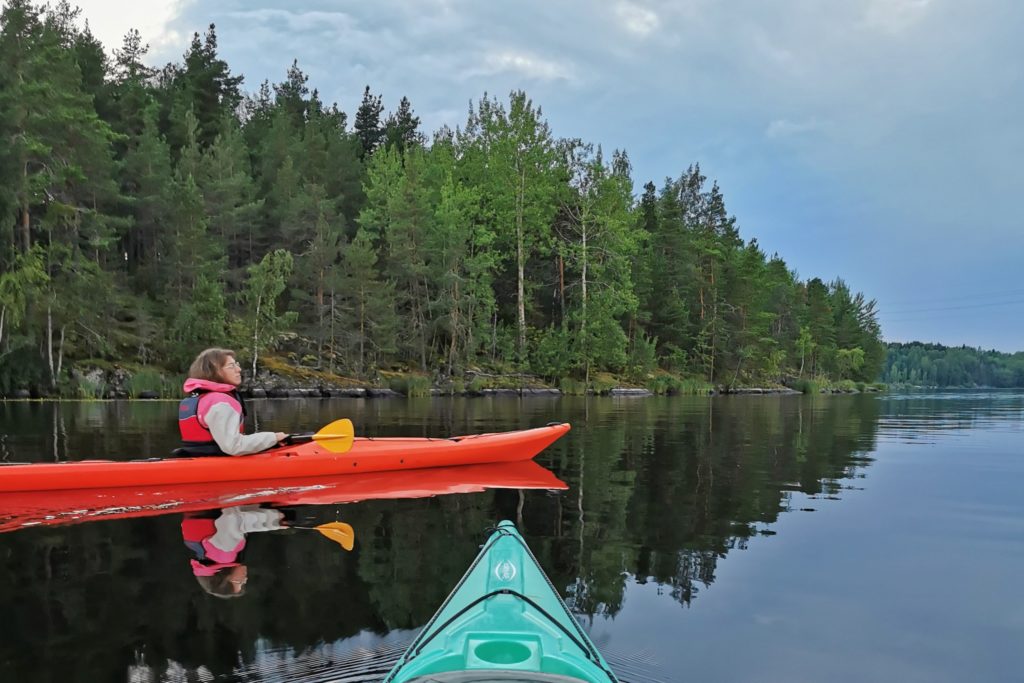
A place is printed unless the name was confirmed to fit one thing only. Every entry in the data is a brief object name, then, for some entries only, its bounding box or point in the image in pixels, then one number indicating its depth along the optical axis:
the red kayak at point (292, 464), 6.85
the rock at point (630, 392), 34.53
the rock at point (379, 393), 28.50
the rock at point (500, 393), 32.16
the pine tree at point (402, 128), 52.56
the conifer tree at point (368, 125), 55.19
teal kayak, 2.20
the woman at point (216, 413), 6.73
